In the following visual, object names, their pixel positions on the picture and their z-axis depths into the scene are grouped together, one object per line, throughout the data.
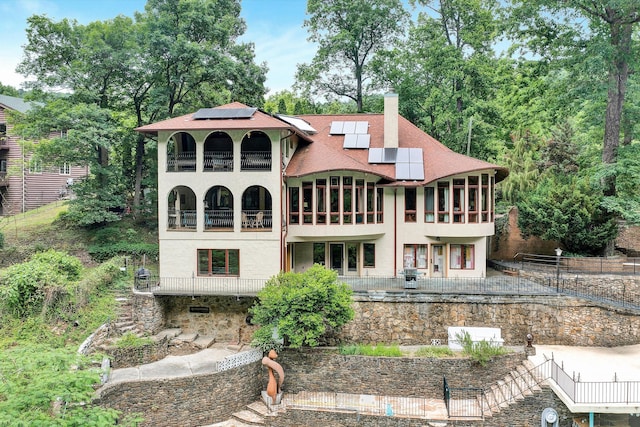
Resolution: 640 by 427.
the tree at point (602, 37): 22.09
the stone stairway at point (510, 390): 14.52
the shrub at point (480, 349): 15.69
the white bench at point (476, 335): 16.48
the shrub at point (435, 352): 16.22
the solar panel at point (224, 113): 19.36
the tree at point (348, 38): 30.94
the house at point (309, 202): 19.12
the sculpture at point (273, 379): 15.55
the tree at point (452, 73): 27.89
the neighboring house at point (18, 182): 31.11
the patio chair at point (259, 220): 19.50
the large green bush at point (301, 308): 15.77
